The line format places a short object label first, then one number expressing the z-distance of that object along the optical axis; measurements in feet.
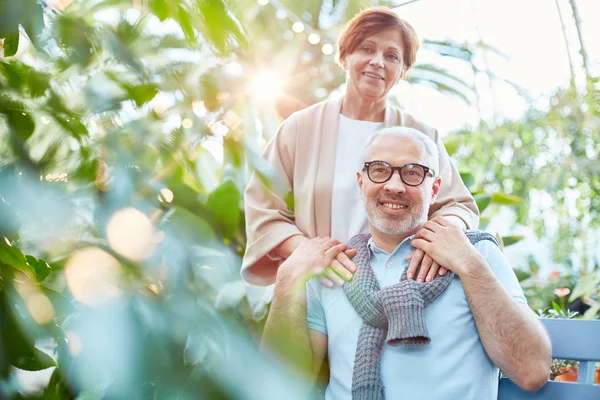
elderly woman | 5.86
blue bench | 5.03
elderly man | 4.88
